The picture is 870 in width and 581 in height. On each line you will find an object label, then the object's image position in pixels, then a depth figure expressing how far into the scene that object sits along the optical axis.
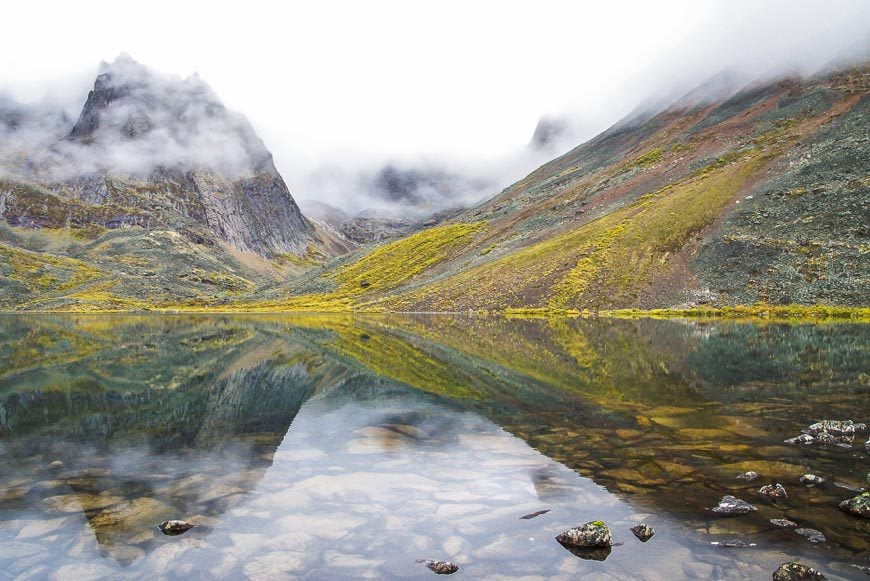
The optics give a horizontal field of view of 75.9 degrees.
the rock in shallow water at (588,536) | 11.68
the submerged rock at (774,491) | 13.78
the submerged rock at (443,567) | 10.88
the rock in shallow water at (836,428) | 19.39
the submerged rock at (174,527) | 12.72
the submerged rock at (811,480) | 14.50
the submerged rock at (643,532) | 11.97
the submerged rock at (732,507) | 12.93
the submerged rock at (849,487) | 13.88
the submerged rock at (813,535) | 11.31
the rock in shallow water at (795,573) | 9.87
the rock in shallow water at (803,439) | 18.67
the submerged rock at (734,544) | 11.27
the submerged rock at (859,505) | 12.45
